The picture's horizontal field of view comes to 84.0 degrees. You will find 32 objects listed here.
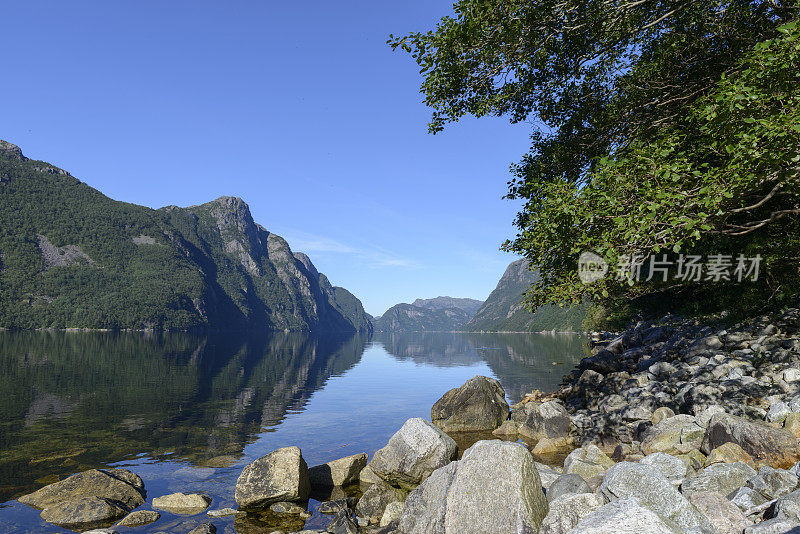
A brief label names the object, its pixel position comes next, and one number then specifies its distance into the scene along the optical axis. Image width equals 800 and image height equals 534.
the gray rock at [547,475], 11.88
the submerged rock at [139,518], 12.24
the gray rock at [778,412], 12.92
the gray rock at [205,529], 11.51
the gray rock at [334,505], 13.24
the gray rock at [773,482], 8.20
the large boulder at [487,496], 9.09
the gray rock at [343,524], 11.52
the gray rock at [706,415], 14.01
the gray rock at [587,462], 12.59
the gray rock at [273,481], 13.48
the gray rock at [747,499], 8.02
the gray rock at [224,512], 12.95
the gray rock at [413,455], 14.99
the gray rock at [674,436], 13.29
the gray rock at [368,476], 15.65
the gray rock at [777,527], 6.23
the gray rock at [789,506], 6.57
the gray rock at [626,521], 6.36
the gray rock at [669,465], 10.10
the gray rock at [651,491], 7.88
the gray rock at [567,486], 9.95
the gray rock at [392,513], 12.20
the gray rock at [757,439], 10.64
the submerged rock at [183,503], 13.33
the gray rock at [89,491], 13.38
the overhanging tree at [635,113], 9.35
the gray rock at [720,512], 7.76
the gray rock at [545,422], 20.30
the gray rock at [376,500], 12.78
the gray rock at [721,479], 9.03
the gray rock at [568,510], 8.48
